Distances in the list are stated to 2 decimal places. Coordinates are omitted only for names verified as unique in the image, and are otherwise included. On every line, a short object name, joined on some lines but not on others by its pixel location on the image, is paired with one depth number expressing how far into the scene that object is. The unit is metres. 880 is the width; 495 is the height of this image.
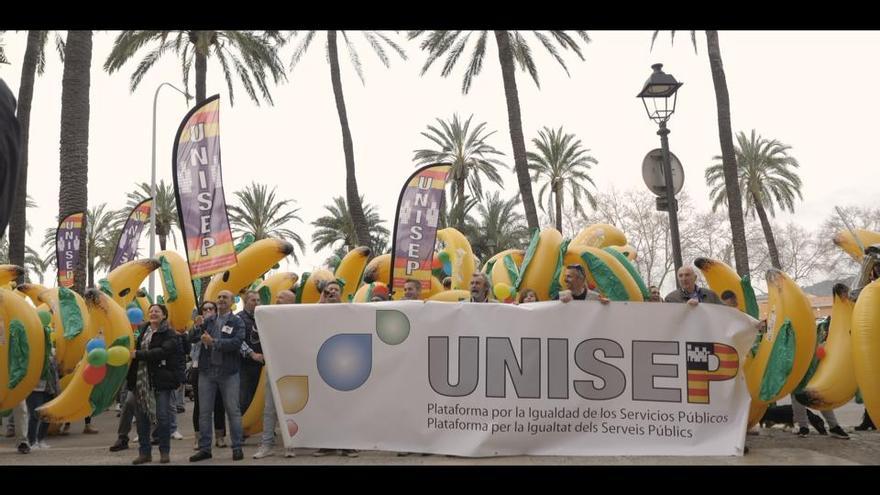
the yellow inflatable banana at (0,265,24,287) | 11.00
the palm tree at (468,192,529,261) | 44.69
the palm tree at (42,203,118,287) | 45.09
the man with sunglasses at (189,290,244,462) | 8.00
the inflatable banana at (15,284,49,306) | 11.88
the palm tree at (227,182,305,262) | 43.97
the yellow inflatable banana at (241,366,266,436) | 9.19
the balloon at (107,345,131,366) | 8.40
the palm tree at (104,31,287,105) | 21.88
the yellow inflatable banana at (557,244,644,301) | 8.91
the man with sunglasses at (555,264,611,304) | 8.06
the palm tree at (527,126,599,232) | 42.44
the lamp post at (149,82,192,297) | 26.04
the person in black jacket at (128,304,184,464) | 7.85
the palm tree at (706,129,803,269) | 37.84
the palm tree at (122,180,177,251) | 41.75
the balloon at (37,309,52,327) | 9.60
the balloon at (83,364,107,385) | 8.64
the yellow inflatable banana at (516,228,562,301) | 9.71
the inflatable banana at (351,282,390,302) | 11.26
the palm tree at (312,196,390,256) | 46.09
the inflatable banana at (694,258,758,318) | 9.27
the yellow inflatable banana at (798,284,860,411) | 8.22
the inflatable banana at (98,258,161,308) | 11.04
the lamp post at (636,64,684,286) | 9.59
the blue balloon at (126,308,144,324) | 9.45
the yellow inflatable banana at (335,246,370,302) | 13.27
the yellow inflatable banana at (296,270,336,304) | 11.71
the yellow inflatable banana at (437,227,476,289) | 13.12
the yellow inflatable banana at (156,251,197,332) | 11.99
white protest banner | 7.57
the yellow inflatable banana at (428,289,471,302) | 10.10
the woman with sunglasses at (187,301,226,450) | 8.46
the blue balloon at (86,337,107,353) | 8.45
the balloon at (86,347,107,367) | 8.23
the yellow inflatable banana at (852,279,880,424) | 7.58
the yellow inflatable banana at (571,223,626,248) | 13.61
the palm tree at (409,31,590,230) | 19.94
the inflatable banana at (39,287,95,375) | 9.80
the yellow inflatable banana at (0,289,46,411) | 8.90
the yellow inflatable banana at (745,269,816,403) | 8.11
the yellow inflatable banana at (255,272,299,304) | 11.80
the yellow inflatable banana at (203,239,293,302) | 11.65
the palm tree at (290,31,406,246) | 23.45
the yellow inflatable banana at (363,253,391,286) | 13.80
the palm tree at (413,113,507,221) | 41.91
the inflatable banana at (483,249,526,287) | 11.18
